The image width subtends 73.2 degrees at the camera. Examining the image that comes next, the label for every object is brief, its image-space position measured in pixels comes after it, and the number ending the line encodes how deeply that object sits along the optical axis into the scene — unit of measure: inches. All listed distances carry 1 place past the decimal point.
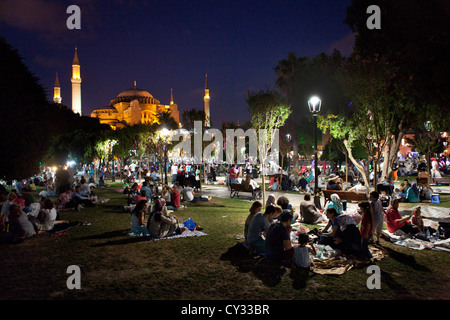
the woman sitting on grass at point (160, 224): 304.2
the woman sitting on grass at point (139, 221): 322.3
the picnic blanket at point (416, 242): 262.7
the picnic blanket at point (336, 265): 210.0
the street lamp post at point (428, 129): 689.6
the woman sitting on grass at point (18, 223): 296.3
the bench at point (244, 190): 583.5
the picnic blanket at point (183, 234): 307.3
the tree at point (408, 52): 280.8
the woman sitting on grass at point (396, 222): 293.9
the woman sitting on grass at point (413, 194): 497.4
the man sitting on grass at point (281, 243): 226.1
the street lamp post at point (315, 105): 404.7
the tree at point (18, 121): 394.0
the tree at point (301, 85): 1225.4
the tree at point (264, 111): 505.0
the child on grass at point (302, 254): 217.6
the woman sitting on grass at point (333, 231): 253.3
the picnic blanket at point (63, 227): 333.5
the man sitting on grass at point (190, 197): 546.3
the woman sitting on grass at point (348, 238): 232.1
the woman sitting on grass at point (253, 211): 266.7
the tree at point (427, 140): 703.2
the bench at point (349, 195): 426.9
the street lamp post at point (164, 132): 938.1
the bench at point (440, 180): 731.6
